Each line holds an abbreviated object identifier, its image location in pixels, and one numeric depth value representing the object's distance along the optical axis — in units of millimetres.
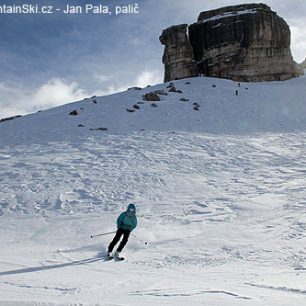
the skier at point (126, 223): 8930
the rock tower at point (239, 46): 45188
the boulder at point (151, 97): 32406
